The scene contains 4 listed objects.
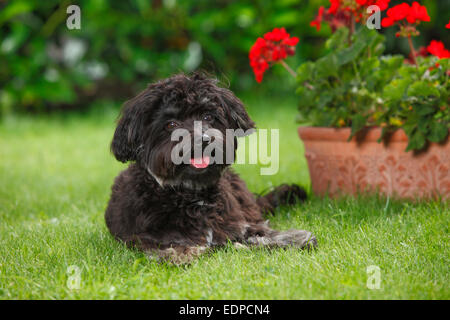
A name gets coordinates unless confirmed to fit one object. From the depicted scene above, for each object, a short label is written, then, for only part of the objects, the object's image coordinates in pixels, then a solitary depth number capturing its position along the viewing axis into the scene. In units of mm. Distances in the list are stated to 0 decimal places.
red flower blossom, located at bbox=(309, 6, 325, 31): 4336
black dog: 3145
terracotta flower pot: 4027
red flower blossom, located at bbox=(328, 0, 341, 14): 3992
